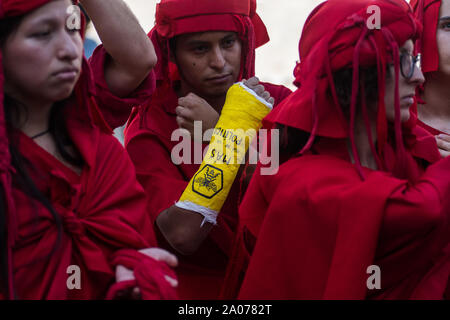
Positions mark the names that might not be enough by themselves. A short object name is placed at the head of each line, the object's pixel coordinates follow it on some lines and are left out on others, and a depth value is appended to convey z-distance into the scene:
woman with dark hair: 3.97
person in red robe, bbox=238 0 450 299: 4.14
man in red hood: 5.50
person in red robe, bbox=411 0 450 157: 6.67
